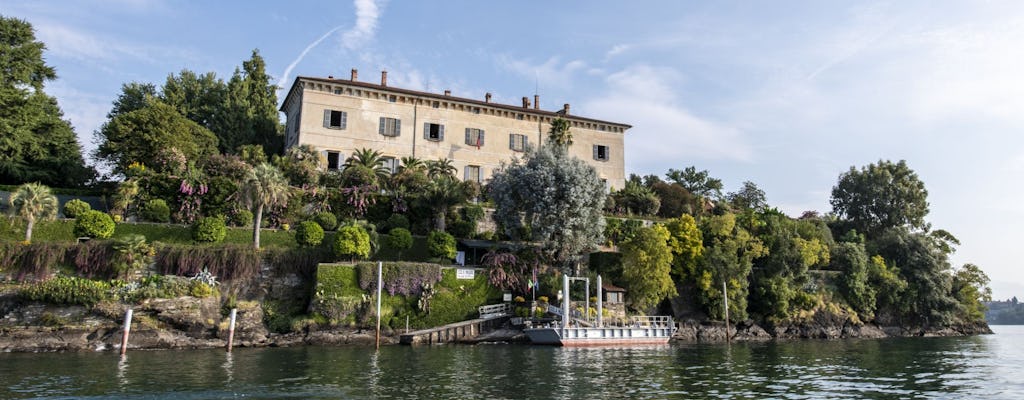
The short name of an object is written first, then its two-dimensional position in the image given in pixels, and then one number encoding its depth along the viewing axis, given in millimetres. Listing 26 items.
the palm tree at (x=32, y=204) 33344
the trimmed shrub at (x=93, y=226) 34969
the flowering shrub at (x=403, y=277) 37406
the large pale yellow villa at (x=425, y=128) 51406
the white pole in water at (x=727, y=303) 43438
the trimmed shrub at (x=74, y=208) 36525
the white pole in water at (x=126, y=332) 28469
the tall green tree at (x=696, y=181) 76750
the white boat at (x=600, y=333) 37250
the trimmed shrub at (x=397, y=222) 43938
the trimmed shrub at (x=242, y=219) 40281
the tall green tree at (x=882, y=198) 62938
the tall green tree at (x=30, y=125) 43469
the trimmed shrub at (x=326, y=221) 41562
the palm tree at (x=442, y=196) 44188
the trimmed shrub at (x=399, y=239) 41062
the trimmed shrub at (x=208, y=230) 36969
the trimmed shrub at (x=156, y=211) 38312
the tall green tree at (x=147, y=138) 44062
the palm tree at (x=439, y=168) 50188
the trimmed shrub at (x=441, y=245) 41125
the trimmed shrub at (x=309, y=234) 38750
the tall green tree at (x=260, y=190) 37688
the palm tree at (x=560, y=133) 53469
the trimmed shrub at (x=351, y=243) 37781
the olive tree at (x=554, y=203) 42062
